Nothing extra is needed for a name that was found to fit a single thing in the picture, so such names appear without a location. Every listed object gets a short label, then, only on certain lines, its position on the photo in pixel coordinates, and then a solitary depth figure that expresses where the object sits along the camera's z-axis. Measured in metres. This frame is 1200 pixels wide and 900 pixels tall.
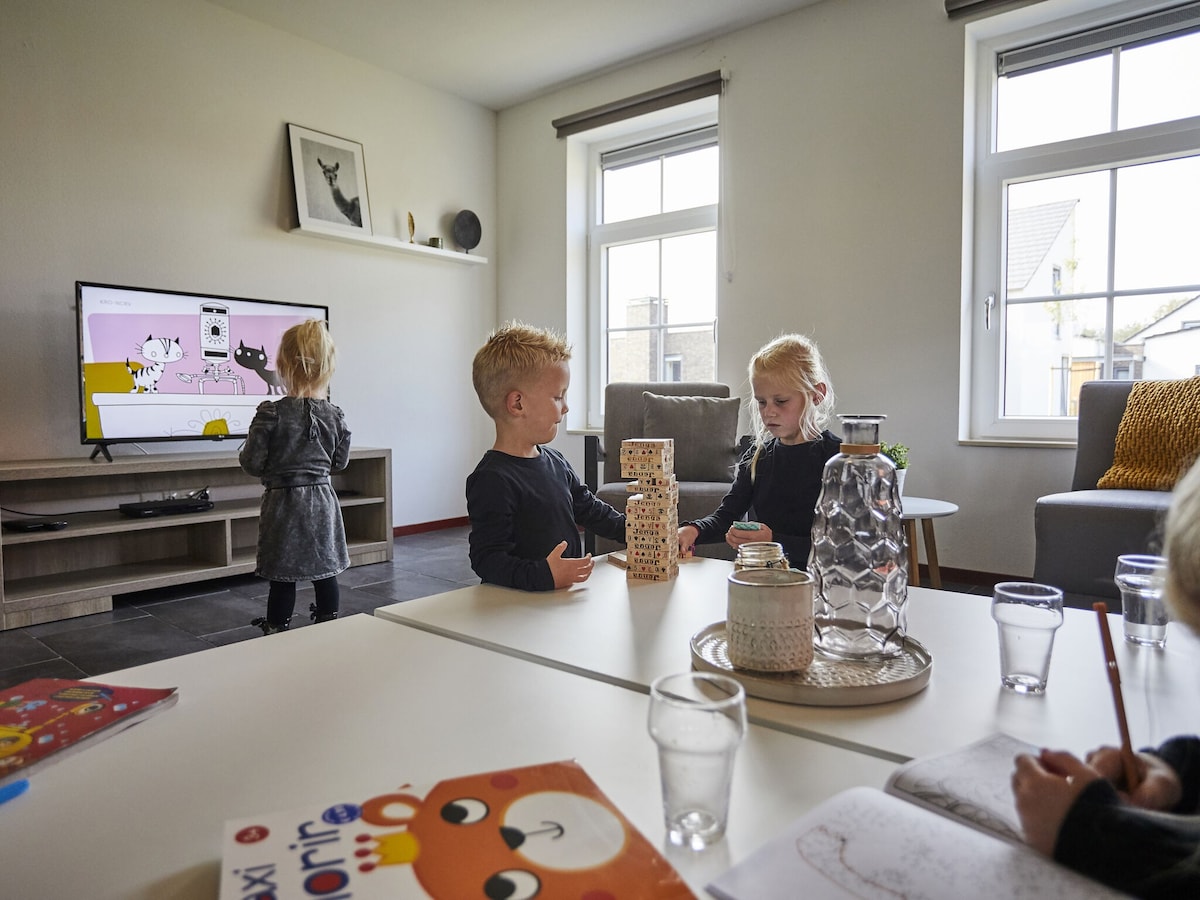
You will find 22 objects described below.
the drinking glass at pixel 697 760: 0.49
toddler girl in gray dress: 2.43
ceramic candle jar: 0.74
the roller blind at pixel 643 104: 4.07
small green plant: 2.95
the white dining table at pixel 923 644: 0.65
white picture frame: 4.03
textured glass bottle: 0.83
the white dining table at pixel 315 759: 0.47
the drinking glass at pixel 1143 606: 0.86
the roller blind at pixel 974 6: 3.13
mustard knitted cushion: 2.48
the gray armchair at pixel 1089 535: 2.21
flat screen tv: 3.14
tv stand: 2.86
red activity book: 0.59
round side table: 2.63
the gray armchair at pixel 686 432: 3.13
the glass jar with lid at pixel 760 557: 1.03
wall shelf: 4.08
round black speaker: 4.88
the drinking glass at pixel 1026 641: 0.73
